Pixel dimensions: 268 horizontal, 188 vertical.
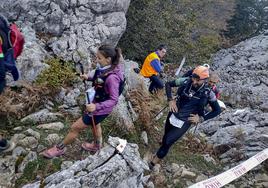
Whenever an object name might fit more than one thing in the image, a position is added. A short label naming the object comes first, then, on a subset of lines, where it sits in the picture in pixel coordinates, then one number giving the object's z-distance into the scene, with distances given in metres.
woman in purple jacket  3.09
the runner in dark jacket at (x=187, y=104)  3.71
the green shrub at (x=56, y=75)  4.67
